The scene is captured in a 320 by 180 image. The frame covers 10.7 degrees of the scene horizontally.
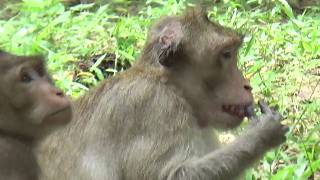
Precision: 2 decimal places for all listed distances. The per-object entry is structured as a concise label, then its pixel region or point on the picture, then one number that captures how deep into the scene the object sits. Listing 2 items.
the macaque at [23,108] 8.62
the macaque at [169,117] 9.46
